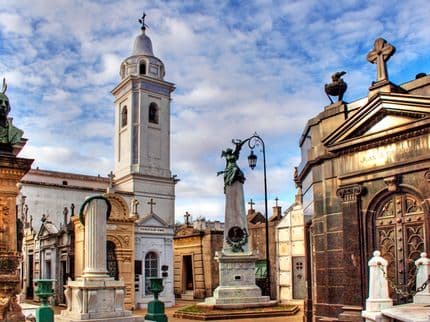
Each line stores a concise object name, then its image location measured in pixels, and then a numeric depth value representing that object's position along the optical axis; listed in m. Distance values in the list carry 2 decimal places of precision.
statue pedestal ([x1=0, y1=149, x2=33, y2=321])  8.84
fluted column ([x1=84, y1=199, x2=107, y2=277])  11.86
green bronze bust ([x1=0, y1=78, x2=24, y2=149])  9.49
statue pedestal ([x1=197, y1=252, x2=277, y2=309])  18.41
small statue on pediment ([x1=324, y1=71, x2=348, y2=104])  12.72
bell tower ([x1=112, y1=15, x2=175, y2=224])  40.66
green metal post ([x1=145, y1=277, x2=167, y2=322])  12.82
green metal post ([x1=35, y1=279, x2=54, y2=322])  10.48
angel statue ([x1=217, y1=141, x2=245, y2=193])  20.33
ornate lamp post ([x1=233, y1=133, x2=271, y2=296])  19.75
